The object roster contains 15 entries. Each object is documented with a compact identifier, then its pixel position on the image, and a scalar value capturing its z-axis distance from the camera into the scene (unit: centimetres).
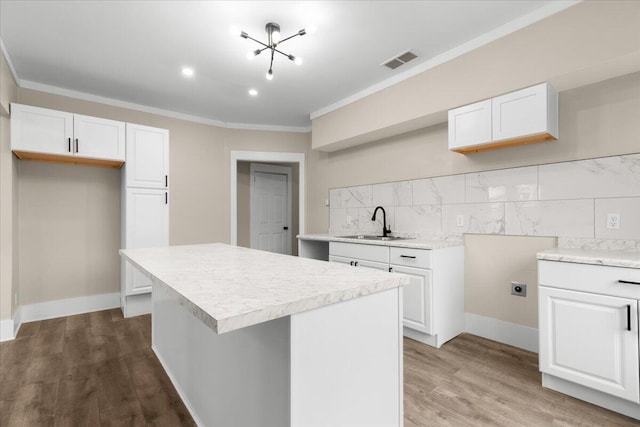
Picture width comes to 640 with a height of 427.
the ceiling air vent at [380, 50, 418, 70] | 277
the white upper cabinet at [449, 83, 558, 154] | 224
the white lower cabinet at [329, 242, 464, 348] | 264
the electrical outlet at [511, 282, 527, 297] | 261
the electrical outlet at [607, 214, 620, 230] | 216
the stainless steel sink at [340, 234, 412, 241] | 346
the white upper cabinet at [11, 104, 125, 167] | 292
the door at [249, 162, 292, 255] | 561
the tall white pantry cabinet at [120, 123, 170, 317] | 349
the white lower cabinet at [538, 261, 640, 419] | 166
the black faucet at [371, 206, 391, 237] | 359
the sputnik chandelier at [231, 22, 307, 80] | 228
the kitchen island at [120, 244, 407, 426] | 92
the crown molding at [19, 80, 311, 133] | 336
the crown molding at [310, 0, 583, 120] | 214
